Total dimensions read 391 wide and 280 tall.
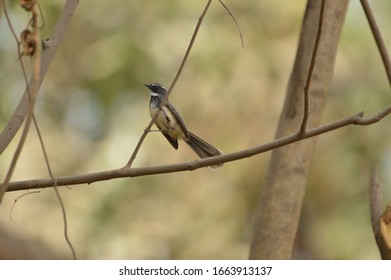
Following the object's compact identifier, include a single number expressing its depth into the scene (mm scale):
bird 7008
